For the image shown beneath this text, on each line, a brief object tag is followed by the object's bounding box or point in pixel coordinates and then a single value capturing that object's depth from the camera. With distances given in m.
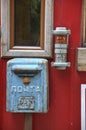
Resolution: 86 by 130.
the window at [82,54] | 3.46
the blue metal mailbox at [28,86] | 3.25
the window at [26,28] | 3.48
